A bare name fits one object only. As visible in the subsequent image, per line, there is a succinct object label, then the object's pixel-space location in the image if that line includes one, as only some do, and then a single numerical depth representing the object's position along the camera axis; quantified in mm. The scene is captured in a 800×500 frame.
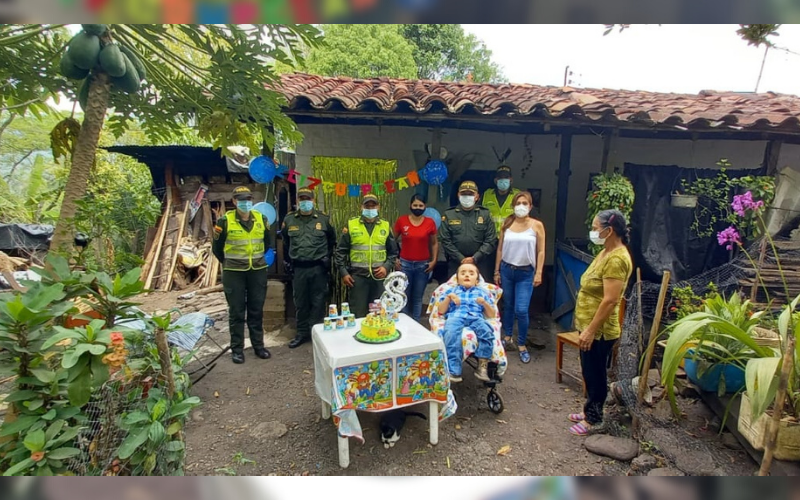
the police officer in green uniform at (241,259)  4637
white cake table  2994
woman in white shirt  4902
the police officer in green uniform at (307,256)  5156
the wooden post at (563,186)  6355
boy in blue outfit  3742
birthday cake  3295
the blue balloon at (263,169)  5586
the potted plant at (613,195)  5168
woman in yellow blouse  3062
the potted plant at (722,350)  2916
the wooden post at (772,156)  5879
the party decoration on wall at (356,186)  5849
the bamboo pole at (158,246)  9149
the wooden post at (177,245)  9156
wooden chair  3980
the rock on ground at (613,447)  3100
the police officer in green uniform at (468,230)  5211
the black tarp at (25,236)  10344
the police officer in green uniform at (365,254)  5051
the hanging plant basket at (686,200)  5727
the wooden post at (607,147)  6061
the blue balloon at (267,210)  5754
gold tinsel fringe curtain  5933
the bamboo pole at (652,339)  2981
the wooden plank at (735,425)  2645
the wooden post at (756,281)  4210
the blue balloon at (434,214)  5766
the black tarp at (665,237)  5961
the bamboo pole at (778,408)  2072
